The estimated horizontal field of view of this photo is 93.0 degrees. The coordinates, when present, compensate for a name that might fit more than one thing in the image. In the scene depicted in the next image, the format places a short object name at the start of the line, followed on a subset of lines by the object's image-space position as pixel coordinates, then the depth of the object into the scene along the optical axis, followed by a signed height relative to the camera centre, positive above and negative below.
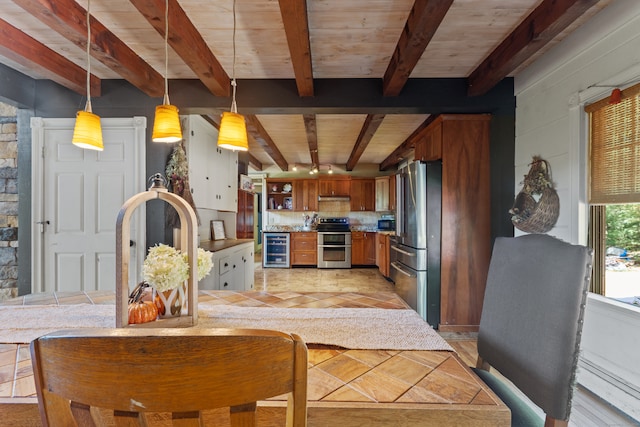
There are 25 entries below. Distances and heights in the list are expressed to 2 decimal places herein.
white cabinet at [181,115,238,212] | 3.38 +0.58
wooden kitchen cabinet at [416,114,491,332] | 3.08 -0.06
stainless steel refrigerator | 3.15 -0.27
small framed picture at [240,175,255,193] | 5.44 +0.54
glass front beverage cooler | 6.77 -0.81
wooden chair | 0.42 -0.23
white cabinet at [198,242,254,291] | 3.06 -0.68
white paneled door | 2.91 +0.12
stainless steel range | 6.66 -0.80
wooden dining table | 0.68 -0.44
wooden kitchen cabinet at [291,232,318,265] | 6.77 -0.79
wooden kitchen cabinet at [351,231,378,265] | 6.70 -0.78
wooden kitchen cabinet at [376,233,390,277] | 5.71 -0.78
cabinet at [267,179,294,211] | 7.28 +0.43
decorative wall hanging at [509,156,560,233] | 2.42 +0.09
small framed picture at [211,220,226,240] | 4.28 -0.25
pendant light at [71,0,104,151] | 1.49 +0.41
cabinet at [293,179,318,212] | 7.11 +0.44
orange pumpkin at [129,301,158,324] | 0.99 -0.33
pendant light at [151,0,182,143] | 1.46 +0.43
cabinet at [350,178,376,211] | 7.06 +0.44
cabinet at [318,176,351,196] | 7.11 +0.62
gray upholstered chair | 0.88 -0.36
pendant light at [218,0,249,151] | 1.52 +0.41
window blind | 1.80 +0.41
